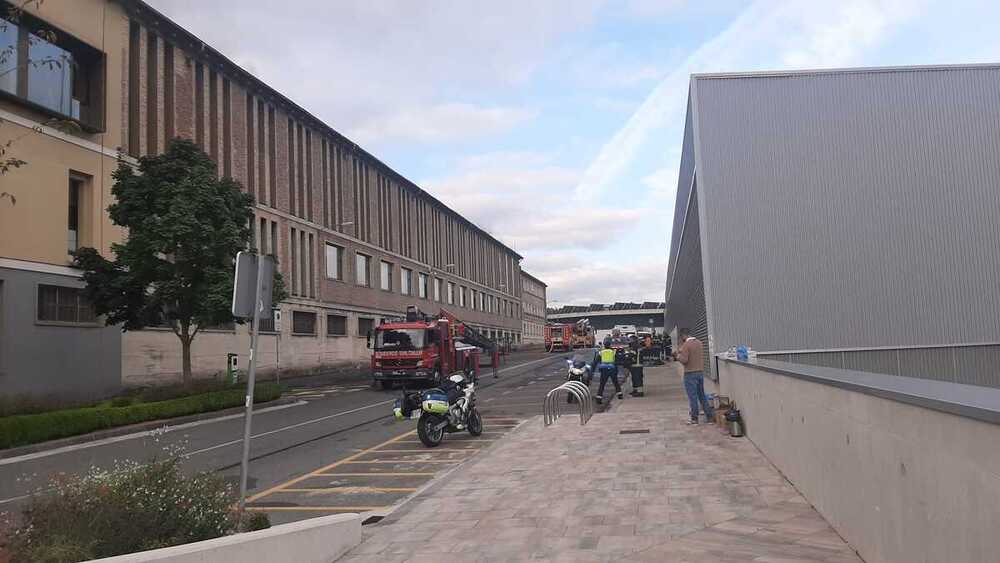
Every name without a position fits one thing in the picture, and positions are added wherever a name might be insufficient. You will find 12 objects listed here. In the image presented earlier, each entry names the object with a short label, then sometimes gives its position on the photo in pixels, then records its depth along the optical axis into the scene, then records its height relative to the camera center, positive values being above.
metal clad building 18.55 +3.10
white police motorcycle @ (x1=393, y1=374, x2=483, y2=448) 13.35 -1.10
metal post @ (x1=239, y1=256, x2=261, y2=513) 7.01 -0.43
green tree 22.12 +3.19
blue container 13.27 -0.35
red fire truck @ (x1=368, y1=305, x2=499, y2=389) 26.83 -0.06
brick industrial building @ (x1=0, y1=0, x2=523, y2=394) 22.66 +7.04
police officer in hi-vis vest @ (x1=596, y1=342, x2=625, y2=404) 19.83 -0.70
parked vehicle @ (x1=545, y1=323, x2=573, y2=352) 69.19 +0.35
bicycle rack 15.52 -1.30
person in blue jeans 14.01 -0.69
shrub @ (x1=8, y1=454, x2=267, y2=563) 5.33 -1.20
